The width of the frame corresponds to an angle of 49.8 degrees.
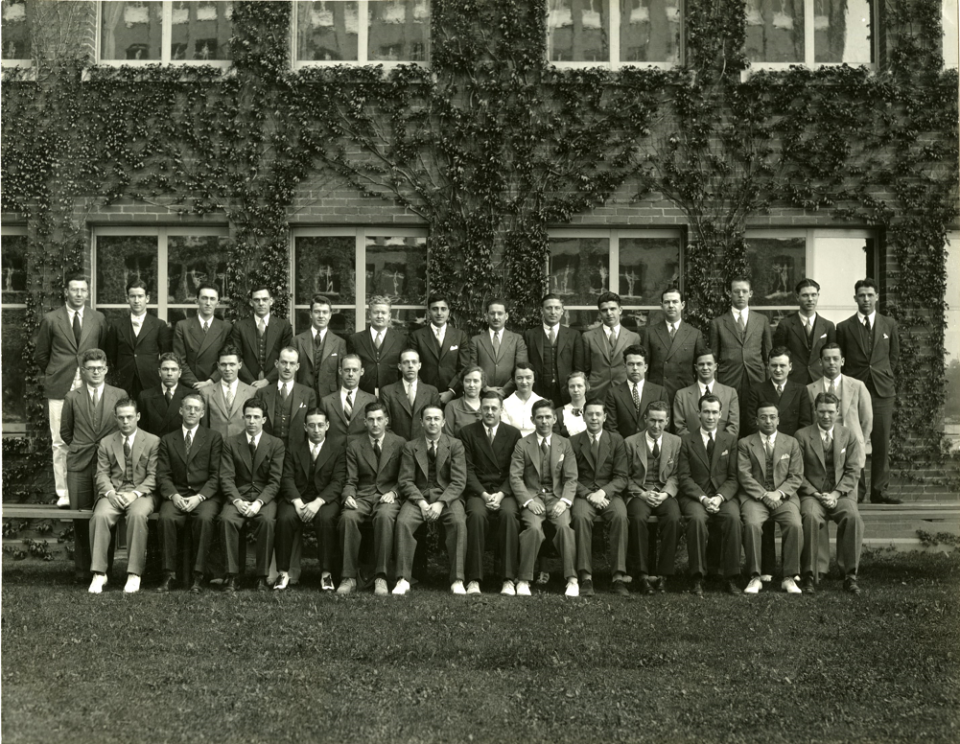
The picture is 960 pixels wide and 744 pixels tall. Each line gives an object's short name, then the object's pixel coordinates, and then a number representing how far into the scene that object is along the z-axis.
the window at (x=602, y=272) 10.59
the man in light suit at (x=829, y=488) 7.85
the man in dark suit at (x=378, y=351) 8.98
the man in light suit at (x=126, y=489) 7.84
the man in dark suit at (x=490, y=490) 7.83
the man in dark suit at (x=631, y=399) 8.60
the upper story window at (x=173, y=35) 10.45
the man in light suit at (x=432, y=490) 7.83
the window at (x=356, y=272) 10.59
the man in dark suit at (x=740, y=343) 9.05
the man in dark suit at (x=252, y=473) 8.01
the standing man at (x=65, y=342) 9.27
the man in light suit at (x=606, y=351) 8.98
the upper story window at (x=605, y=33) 10.48
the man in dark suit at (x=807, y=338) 9.04
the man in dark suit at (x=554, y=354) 9.04
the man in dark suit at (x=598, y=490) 7.82
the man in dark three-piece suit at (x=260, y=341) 9.09
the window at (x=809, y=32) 10.45
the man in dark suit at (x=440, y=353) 9.05
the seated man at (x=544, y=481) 7.86
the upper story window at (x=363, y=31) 10.45
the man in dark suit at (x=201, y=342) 9.06
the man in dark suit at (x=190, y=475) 7.98
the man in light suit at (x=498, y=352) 9.01
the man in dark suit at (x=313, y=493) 7.96
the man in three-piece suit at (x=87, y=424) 8.44
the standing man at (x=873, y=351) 9.11
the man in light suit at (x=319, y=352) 8.95
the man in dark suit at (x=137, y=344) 9.21
